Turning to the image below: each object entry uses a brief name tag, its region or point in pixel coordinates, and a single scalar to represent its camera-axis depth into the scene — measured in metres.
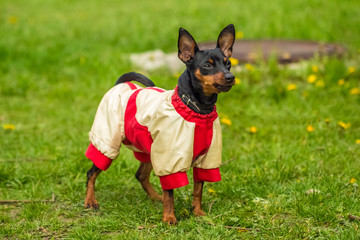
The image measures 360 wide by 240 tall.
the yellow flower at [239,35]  8.10
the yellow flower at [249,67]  6.50
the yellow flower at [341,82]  6.04
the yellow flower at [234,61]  6.48
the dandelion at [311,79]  6.22
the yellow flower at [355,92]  5.90
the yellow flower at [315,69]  6.45
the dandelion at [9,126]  5.40
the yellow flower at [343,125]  4.83
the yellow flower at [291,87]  6.04
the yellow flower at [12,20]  9.60
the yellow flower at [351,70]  6.34
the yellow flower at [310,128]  4.92
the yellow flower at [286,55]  6.90
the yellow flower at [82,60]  7.38
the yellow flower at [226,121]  5.17
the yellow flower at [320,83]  6.12
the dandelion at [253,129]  5.05
